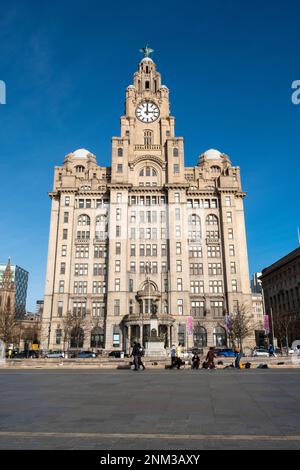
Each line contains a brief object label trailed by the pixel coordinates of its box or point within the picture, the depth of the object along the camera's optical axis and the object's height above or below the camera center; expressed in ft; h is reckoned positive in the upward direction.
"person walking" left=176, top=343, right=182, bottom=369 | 96.19 -5.48
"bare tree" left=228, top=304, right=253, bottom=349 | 224.12 +9.44
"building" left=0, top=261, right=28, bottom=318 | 590.55 +102.35
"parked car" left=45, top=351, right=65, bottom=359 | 200.85 -7.01
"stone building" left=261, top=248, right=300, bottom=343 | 274.77 +40.45
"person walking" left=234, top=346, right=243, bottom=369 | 98.59 -5.72
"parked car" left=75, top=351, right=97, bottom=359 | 189.28 -7.03
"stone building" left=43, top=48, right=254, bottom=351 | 252.01 +69.33
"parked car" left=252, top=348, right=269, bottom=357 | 186.27 -6.42
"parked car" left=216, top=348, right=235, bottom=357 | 196.44 -6.64
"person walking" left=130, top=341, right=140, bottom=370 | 90.41 -3.42
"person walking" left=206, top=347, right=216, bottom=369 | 92.97 -4.44
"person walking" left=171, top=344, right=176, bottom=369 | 96.89 -5.29
